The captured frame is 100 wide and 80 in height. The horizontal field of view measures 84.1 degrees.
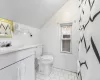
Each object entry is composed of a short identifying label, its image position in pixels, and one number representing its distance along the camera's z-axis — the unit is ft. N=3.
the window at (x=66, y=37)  6.85
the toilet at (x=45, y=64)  5.64
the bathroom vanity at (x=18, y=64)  2.28
